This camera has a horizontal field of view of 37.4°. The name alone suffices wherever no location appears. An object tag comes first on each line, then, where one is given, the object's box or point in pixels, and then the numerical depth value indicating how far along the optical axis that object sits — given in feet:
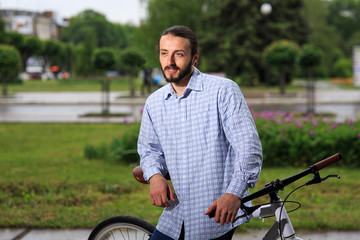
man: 7.39
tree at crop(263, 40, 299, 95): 87.20
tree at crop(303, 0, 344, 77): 243.60
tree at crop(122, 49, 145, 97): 77.77
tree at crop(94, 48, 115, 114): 69.21
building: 444.14
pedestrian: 95.09
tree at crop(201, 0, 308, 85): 128.06
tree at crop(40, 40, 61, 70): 274.57
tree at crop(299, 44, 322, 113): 63.72
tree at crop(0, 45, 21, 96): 90.79
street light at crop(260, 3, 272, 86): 94.79
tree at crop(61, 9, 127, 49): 380.17
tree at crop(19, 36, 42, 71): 254.43
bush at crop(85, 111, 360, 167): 25.20
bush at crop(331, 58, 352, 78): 227.51
